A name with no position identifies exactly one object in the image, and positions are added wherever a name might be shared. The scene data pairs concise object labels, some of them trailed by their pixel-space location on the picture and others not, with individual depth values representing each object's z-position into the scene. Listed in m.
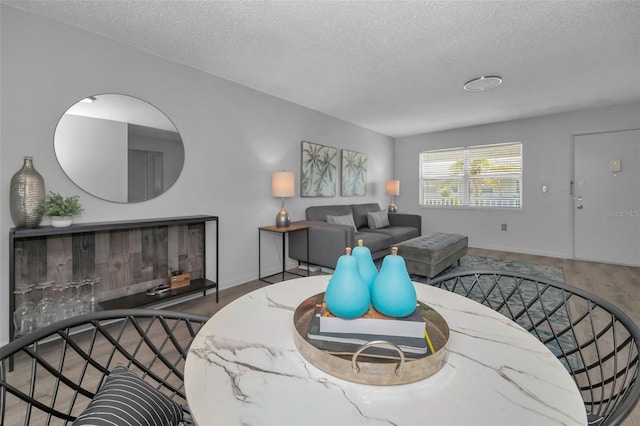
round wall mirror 2.14
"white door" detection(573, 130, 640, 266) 3.95
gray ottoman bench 3.16
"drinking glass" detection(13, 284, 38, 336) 1.83
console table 1.94
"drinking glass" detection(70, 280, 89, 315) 2.05
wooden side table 3.25
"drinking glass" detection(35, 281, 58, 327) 1.91
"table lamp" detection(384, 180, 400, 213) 5.73
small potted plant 1.90
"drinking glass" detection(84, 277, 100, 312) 2.14
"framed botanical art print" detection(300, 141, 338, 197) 4.04
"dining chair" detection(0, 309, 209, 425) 0.72
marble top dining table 0.51
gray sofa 3.29
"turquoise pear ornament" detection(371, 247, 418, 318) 0.74
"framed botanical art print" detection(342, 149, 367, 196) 4.84
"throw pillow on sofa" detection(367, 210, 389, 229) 4.68
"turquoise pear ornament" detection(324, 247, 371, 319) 0.73
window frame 4.91
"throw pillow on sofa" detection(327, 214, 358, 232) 3.88
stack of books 0.66
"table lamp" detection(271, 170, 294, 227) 3.36
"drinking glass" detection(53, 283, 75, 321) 1.98
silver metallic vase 1.82
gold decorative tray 0.60
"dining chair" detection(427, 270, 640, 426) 0.66
